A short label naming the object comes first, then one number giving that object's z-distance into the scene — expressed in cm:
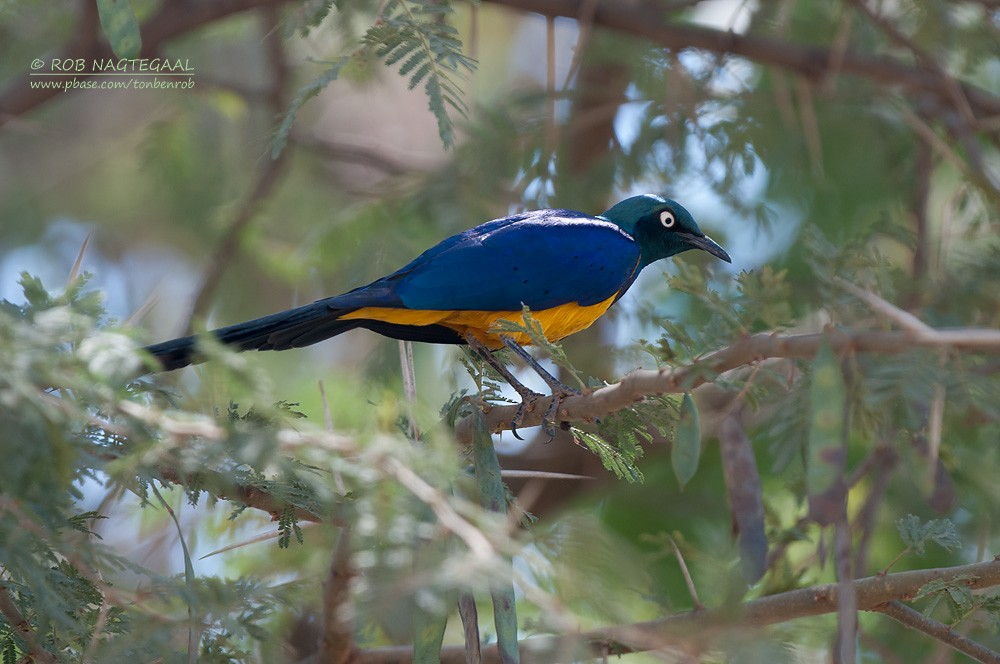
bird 701
